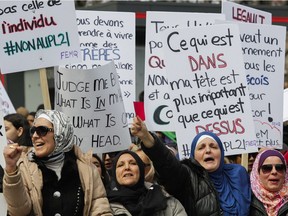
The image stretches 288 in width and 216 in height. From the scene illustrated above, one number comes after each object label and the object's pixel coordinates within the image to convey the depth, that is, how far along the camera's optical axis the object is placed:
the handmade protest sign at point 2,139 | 7.24
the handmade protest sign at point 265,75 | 9.34
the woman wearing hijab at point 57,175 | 6.85
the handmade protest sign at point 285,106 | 9.95
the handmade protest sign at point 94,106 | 8.82
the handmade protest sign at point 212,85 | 8.40
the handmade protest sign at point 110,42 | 10.26
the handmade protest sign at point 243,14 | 10.20
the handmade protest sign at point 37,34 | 9.08
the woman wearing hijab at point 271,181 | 7.72
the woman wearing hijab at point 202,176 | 7.14
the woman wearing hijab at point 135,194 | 7.14
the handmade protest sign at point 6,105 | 10.69
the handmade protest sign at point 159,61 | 9.73
